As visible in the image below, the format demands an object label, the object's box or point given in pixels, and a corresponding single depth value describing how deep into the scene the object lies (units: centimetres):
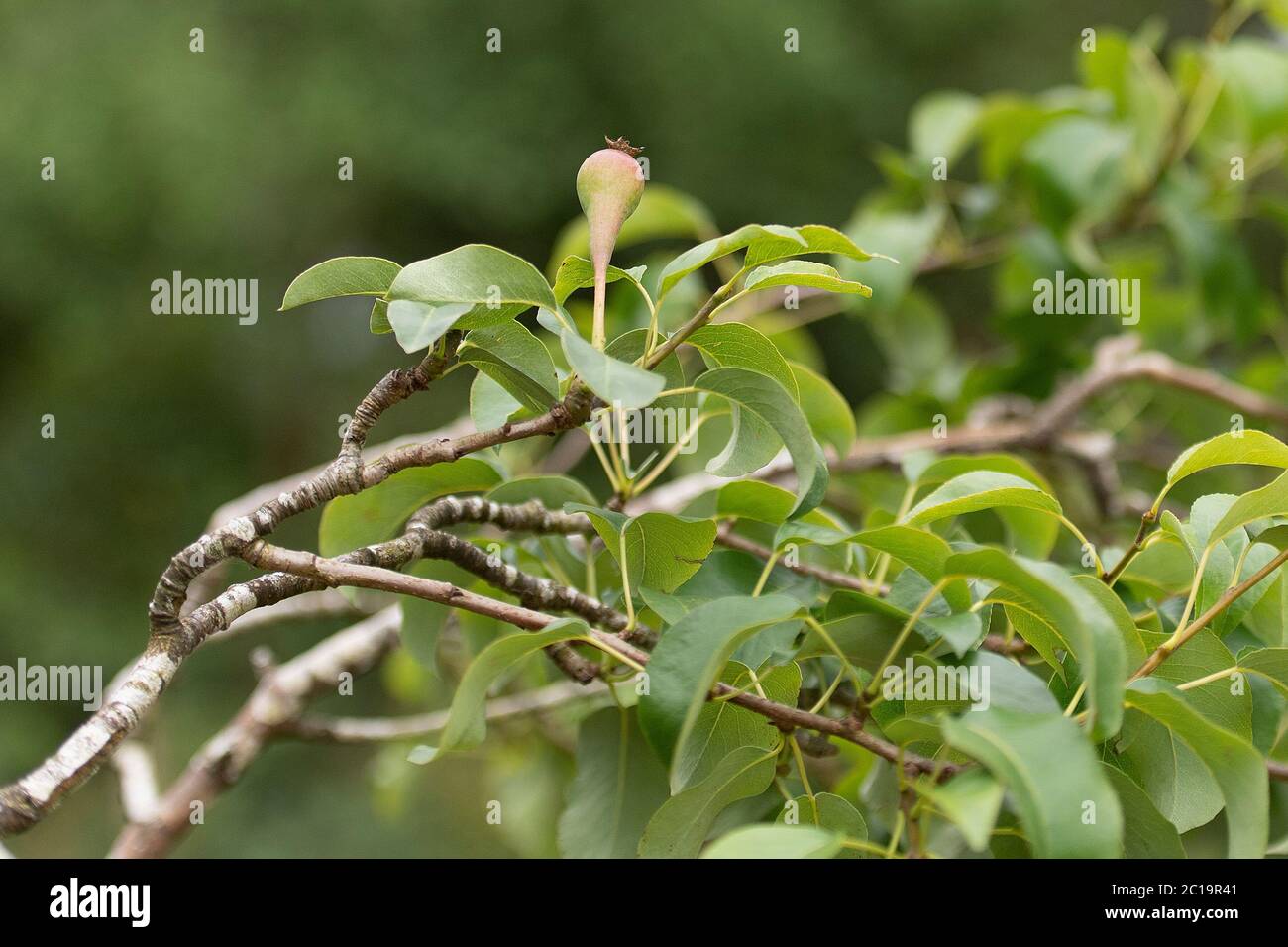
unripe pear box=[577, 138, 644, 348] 142
